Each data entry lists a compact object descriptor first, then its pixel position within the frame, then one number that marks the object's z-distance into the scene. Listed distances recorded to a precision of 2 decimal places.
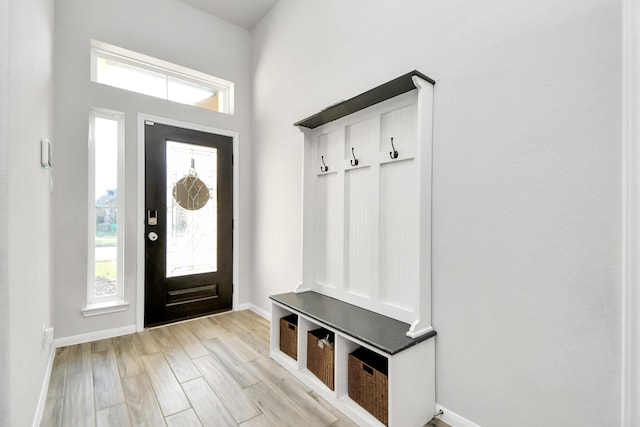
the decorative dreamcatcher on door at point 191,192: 3.01
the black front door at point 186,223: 2.87
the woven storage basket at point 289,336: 2.13
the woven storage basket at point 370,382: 1.49
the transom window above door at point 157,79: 2.76
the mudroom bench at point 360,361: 1.45
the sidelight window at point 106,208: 2.64
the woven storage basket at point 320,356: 1.80
